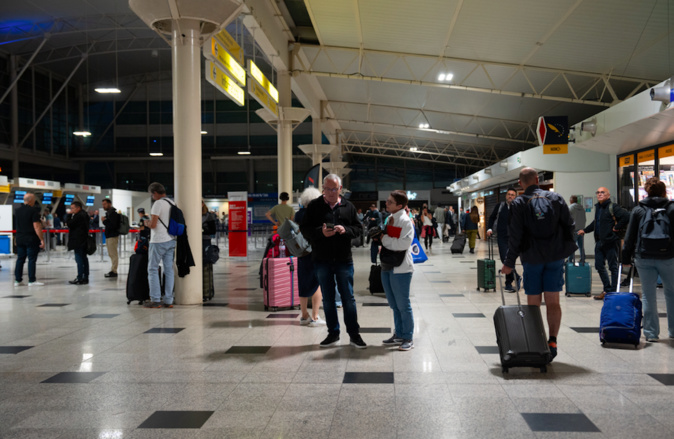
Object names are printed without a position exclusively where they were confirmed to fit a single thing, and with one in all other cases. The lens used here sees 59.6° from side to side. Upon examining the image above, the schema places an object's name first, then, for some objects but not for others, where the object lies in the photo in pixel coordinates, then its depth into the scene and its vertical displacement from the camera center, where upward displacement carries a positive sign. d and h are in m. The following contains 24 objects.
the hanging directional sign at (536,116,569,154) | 12.65 +1.88
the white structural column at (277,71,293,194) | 17.70 +2.46
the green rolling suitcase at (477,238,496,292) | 9.03 -0.78
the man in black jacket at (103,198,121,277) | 11.80 -0.03
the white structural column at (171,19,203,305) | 7.94 +1.28
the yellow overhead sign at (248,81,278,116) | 11.64 +2.84
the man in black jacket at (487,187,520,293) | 8.82 -0.04
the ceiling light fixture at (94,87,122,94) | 20.40 +4.97
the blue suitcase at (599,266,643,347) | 4.92 -0.83
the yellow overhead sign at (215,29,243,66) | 8.80 +2.87
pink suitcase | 7.19 -0.70
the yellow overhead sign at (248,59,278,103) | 11.26 +3.10
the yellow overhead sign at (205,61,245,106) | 8.40 +2.22
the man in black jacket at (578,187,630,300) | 7.90 -0.13
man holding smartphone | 5.03 -0.20
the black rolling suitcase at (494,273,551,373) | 4.14 -0.82
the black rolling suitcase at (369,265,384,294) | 8.77 -0.82
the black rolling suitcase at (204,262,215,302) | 8.32 -0.77
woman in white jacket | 4.98 -0.36
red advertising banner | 16.97 +0.10
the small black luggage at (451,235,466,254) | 18.42 -0.66
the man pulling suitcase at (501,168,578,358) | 4.50 -0.17
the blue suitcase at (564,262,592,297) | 8.36 -0.82
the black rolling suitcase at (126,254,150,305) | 7.80 -0.68
